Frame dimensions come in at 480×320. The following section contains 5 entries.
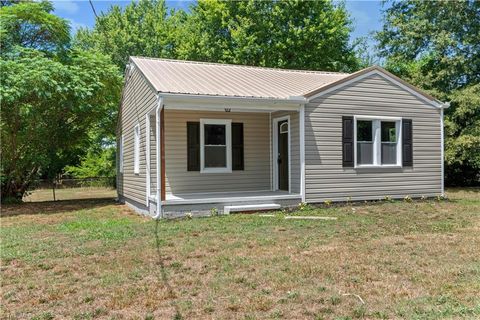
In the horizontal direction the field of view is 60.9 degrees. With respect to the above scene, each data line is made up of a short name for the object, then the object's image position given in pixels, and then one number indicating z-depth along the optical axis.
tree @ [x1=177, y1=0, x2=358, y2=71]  23.31
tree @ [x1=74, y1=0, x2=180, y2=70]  26.45
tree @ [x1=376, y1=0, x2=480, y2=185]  16.38
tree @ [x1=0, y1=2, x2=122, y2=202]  10.73
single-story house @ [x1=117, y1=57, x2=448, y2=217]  9.50
